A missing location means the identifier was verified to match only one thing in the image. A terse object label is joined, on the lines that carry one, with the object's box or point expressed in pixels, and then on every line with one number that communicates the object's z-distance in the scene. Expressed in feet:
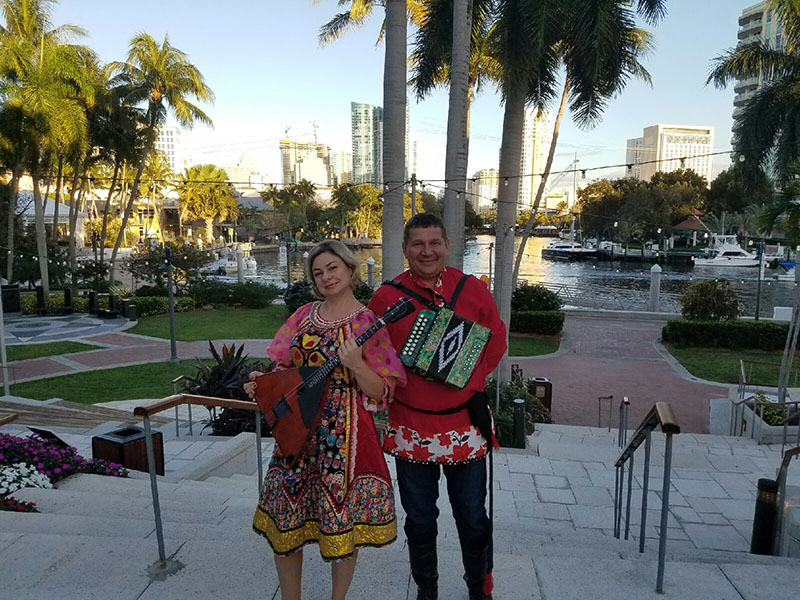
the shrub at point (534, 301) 57.21
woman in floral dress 6.90
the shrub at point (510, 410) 24.47
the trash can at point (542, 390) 31.45
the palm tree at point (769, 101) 51.62
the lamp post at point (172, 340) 41.12
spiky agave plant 23.27
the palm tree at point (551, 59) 31.83
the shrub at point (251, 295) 71.20
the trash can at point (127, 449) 16.48
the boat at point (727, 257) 151.84
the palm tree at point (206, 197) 203.41
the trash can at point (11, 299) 63.00
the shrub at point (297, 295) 61.31
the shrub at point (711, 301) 53.47
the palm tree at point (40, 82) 60.70
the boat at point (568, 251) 190.08
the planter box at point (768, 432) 24.95
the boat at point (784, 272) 122.84
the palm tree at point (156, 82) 75.92
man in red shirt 7.44
